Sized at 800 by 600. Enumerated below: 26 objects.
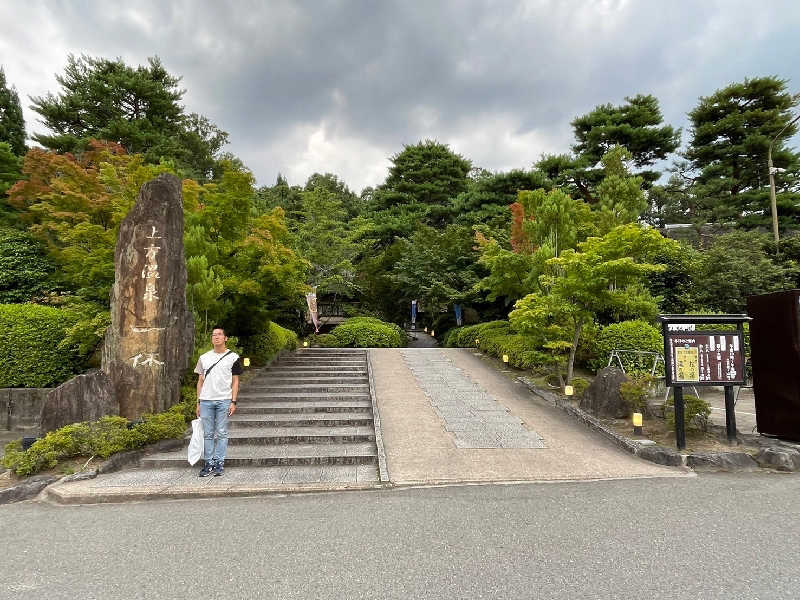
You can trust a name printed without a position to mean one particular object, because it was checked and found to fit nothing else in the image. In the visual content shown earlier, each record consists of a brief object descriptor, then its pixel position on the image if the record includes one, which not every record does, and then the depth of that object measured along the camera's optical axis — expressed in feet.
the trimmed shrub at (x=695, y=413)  19.20
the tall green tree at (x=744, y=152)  58.80
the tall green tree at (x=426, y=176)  86.35
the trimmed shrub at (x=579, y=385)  27.17
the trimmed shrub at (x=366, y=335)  49.96
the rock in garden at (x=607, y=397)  22.90
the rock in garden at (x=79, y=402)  17.62
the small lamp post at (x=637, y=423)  19.85
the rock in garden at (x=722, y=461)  16.55
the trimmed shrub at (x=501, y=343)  33.86
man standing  15.37
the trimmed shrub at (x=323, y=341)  49.39
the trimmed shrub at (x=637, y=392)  21.33
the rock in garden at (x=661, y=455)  16.97
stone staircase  16.94
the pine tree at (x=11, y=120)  63.06
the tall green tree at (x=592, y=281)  23.98
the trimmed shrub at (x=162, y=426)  17.72
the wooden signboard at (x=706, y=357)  18.43
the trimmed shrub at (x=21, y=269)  35.06
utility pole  47.82
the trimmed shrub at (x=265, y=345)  34.09
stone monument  19.49
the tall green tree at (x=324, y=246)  59.16
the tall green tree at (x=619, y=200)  42.52
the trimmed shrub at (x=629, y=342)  31.05
